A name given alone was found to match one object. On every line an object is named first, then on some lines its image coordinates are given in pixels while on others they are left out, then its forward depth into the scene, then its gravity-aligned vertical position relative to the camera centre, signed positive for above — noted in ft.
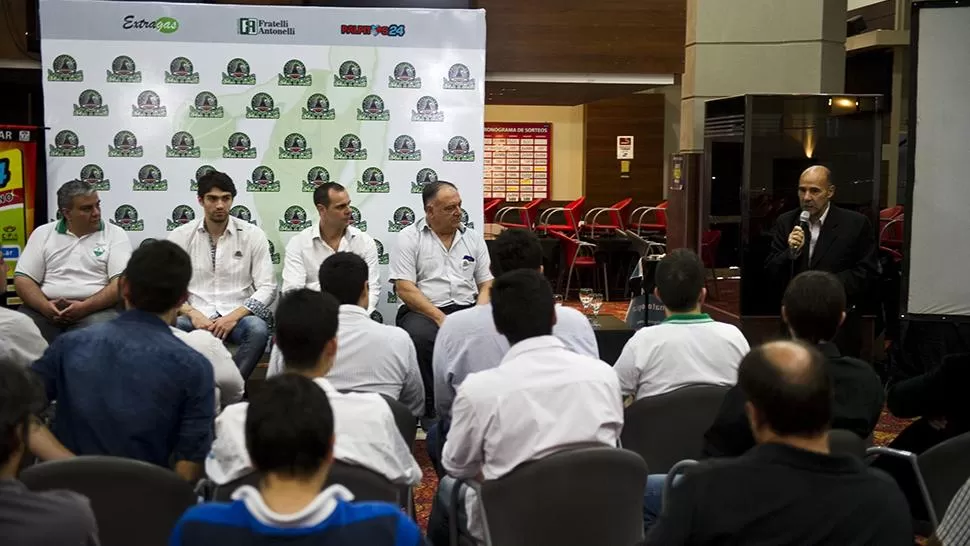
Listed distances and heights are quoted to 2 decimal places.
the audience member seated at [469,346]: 12.04 -1.97
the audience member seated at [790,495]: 6.17 -1.91
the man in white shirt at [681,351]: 11.23 -1.89
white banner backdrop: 20.21 +1.35
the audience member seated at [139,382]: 9.30 -1.88
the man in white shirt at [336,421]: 8.11 -1.94
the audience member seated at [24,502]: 5.91 -1.92
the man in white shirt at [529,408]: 8.68 -1.96
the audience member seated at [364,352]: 11.62 -1.99
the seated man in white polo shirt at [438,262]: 19.04 -1.61
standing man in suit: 19.24 -1.24
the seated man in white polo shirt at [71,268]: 18.19 -1.66
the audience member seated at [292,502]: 5.59 -1.80
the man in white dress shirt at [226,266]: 18.37 -1.64
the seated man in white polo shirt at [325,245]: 19.02 -1.29
